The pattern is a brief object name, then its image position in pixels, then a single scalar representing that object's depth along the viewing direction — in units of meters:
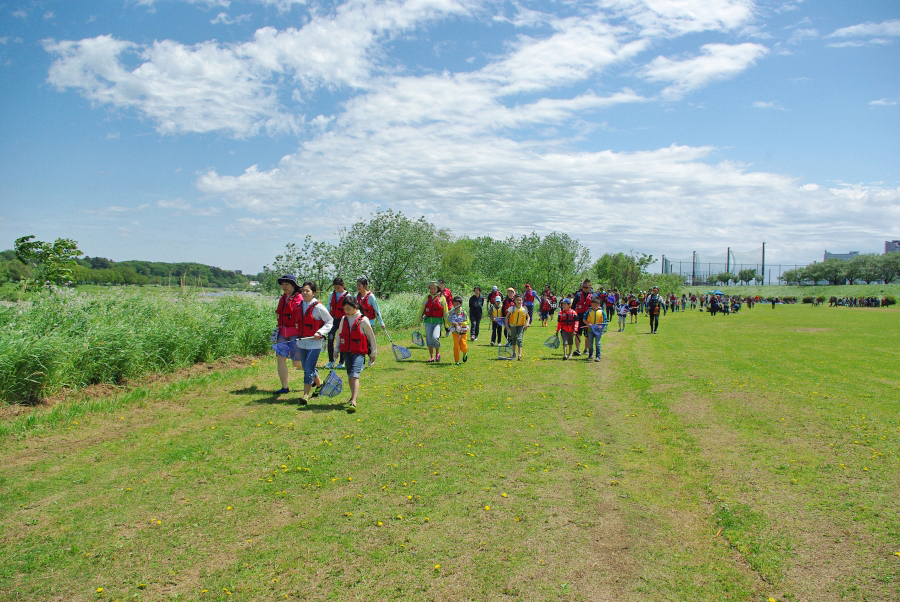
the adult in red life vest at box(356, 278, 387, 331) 12.25
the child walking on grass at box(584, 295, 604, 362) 14.92
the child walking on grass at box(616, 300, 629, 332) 27.52
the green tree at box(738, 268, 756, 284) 126.06
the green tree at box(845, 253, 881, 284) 100.69
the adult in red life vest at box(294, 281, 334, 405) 9.27
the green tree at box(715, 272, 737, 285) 126.01
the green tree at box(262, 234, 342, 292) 26.55
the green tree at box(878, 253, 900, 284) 99.50
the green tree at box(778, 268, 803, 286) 112.07
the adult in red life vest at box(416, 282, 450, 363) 13.97
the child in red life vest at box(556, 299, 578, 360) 15.21
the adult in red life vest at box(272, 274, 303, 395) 9.49
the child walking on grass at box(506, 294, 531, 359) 14.91
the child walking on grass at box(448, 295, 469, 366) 14.12
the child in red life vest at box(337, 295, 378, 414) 8.89
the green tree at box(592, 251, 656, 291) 72.75
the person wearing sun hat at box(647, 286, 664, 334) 25.06
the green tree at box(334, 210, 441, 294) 33.72
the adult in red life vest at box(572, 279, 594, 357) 15.59
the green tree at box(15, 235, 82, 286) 15.28
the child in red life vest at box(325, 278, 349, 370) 11.84
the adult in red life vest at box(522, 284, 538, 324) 22.18
